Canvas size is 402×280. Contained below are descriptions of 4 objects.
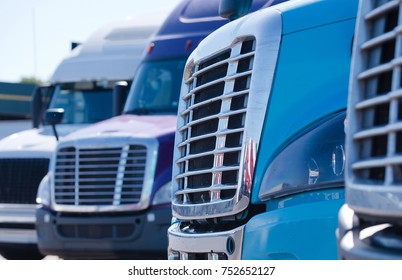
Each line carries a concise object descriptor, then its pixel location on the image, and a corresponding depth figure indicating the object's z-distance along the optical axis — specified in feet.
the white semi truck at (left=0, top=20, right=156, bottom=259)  60.66
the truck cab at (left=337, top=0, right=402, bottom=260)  14.46
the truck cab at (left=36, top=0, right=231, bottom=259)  48.51
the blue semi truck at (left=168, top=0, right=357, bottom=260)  22.32
